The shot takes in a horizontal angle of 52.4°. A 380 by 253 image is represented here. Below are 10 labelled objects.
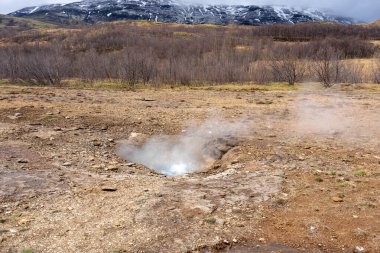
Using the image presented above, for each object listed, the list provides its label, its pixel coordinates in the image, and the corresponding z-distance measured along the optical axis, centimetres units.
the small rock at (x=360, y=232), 448
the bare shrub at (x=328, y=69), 2061
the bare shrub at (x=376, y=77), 2241
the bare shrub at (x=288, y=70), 2153
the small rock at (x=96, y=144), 829
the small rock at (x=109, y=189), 579
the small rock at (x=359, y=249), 420
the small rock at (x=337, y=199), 528
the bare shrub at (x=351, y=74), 2270
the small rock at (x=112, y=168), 693
